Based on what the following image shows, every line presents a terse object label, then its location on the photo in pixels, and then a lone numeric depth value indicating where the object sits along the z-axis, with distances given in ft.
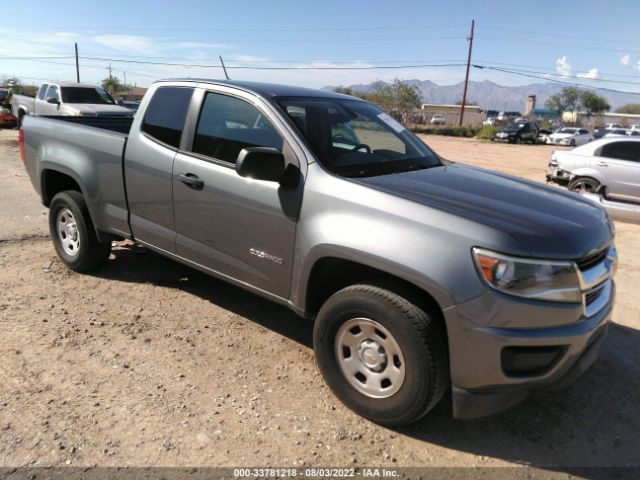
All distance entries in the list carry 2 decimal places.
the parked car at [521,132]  128.47
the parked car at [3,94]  110.32
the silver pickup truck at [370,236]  8.16
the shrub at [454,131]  163.12
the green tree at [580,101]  287.28
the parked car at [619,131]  98.18
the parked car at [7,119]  69.46
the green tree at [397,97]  202.28
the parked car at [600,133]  111.84
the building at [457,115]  257.75
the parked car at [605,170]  32.14
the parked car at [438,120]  230.27
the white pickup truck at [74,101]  51.01
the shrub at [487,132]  148.05
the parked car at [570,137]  109.70
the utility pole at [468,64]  156.02
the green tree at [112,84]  260.07
